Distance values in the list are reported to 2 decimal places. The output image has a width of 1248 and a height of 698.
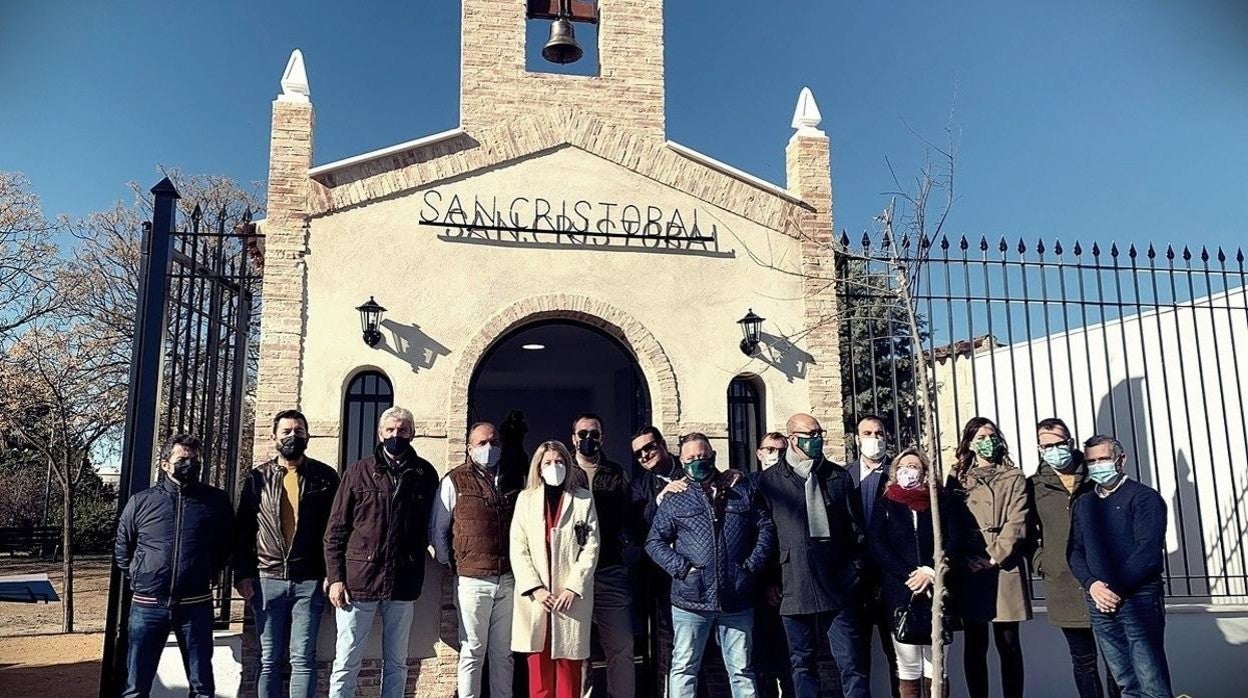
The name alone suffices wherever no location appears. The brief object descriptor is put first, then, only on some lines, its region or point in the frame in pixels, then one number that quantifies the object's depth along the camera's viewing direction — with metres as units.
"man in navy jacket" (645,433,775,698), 5.55
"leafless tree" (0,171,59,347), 17.17
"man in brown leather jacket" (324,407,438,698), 5.64
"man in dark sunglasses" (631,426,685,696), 6.21
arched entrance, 11.66
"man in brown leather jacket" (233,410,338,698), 5.68
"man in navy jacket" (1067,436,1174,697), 5.18
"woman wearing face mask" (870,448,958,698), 5.71
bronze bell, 8.30
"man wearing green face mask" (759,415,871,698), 5.62
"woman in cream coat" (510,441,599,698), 5.65
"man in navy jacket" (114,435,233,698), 5.61
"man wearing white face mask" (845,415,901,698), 6.02
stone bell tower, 8.25
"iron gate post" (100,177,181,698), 6.31
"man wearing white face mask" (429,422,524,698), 5.73
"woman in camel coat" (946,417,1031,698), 5.90
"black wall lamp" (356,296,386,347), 7.38
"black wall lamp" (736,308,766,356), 7.95
